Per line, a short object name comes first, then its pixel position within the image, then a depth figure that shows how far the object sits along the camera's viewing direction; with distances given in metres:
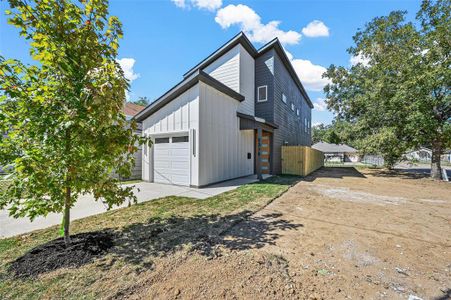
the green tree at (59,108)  2.28
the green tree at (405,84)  11.15
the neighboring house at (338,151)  37.41
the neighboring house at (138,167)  10.73
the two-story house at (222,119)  7.68
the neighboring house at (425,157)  37.31
